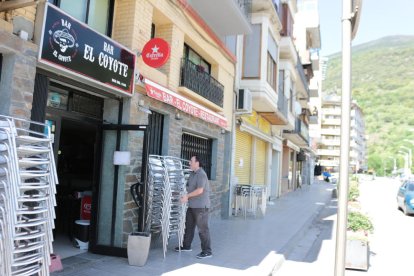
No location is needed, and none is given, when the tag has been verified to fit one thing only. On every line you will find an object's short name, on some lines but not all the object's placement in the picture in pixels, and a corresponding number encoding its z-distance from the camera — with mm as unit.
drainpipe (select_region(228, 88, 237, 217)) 13141
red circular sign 7070
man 7238
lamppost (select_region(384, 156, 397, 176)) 123938
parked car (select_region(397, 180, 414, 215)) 17156
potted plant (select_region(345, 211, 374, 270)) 7339
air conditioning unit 13469
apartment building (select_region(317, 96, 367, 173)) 102625
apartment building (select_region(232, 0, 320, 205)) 14484
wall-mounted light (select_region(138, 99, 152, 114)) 7404
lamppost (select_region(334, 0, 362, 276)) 3395
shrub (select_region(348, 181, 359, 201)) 11358
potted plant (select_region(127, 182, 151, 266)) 6254
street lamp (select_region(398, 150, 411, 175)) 85175
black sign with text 5195
